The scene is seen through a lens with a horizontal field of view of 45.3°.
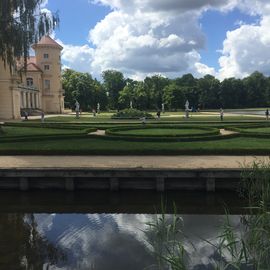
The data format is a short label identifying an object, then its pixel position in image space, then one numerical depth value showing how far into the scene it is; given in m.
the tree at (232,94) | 85.20
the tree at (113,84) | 91.70
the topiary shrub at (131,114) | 36.71
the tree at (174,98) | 78.43
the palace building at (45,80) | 58.02
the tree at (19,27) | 17.78
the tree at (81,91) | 77.16
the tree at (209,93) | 83.80
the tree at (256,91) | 87.73
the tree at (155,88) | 82.09
